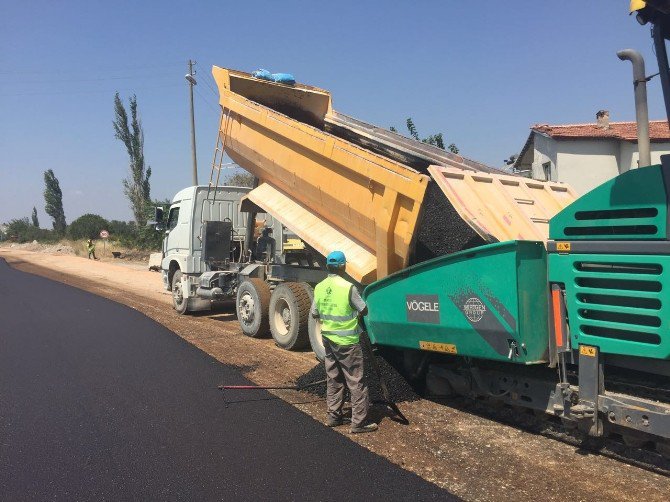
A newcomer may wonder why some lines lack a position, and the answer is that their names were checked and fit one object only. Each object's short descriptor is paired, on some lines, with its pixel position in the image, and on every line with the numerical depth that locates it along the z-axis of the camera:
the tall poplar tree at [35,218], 93.24
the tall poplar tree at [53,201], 70.56
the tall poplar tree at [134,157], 42.09
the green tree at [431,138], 21.55
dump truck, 5.06
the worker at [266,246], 9.05
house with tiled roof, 17.83
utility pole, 25.12
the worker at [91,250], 35.09
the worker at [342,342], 4.73
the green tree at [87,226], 49.75
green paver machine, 3.40
